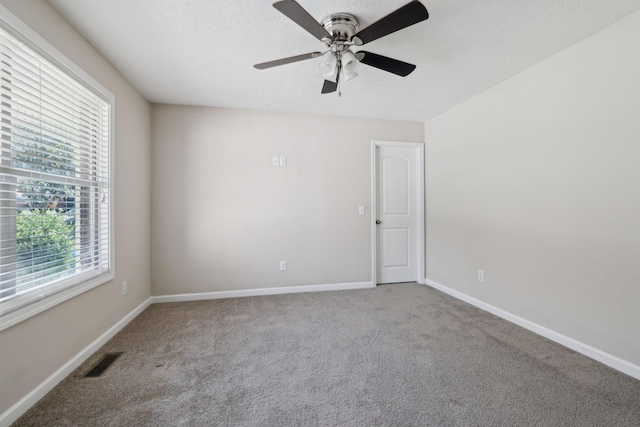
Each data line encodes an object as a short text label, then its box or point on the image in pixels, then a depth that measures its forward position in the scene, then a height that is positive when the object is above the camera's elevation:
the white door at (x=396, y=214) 3.66 -0.03
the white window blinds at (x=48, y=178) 1.38 +0.23
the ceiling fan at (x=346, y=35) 1.33 +1.06
